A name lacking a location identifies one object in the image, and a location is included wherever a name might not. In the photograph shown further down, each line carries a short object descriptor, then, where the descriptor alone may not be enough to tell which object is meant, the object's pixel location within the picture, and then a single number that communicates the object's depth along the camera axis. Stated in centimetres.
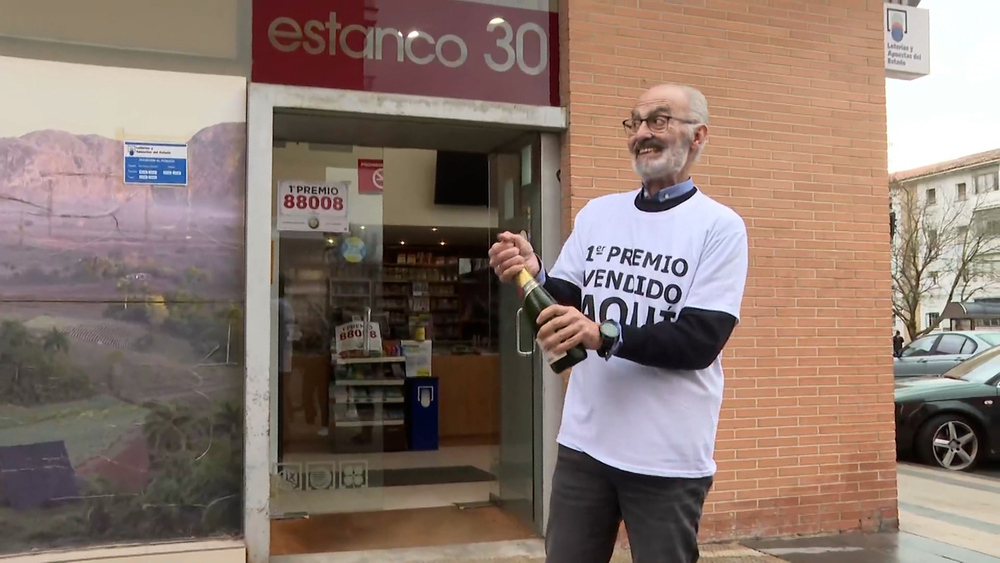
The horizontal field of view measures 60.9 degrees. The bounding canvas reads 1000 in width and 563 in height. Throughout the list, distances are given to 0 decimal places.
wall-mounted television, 765
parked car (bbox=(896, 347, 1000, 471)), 940
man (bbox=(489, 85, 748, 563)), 229
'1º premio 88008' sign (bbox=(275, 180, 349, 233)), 642
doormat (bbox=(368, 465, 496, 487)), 750
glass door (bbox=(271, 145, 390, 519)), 636
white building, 3197
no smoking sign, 677
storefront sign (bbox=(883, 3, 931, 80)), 712
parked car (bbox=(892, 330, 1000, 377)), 1361
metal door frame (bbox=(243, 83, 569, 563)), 491
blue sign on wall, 477
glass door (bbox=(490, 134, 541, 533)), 586
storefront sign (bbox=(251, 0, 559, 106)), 510
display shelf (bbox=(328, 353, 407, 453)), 725
